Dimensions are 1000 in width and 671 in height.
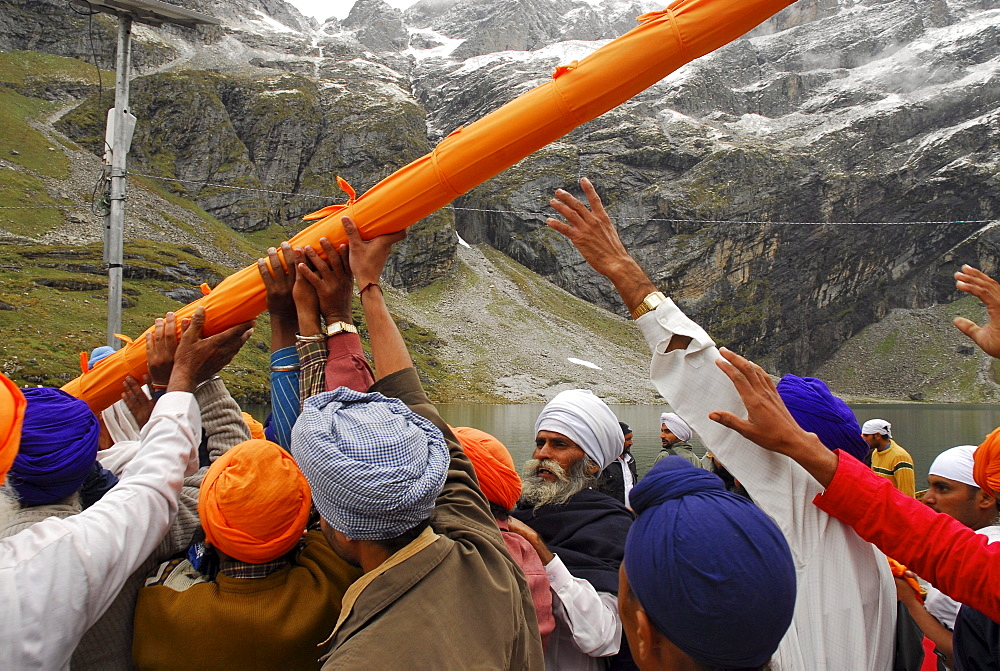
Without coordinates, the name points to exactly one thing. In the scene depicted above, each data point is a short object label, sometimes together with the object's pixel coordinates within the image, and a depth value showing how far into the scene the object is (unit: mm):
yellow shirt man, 8117
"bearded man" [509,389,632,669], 2709
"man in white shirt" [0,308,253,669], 1696
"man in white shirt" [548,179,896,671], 2107
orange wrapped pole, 2777
